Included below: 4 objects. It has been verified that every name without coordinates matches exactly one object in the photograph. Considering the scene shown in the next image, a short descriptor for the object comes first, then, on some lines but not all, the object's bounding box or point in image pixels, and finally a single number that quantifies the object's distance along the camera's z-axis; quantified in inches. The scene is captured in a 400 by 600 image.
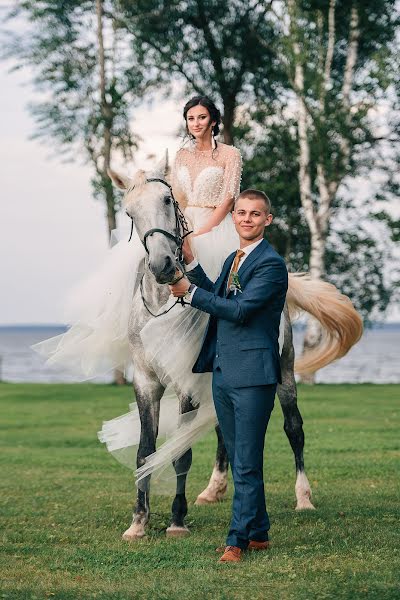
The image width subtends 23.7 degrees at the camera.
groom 238.8
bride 280.5
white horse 257.6
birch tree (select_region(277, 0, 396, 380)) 970.1
